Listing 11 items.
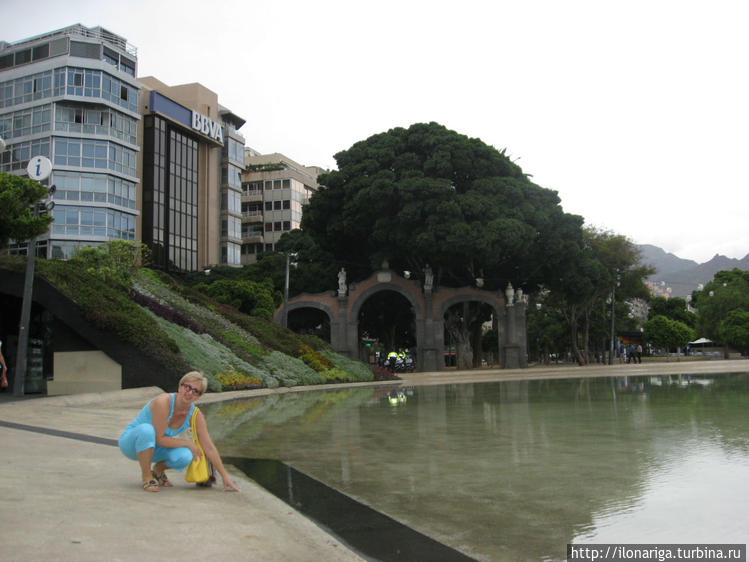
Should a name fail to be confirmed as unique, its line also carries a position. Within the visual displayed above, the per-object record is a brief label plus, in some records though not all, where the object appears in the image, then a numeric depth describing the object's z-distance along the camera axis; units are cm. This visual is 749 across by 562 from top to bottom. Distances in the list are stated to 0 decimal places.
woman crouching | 602
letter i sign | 1553
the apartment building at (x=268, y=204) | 8769
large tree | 4009
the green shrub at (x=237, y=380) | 2128
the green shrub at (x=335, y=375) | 2856
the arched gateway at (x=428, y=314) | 4475
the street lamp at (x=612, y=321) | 5369
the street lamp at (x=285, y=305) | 4162
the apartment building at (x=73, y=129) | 5469
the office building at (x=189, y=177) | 6625
